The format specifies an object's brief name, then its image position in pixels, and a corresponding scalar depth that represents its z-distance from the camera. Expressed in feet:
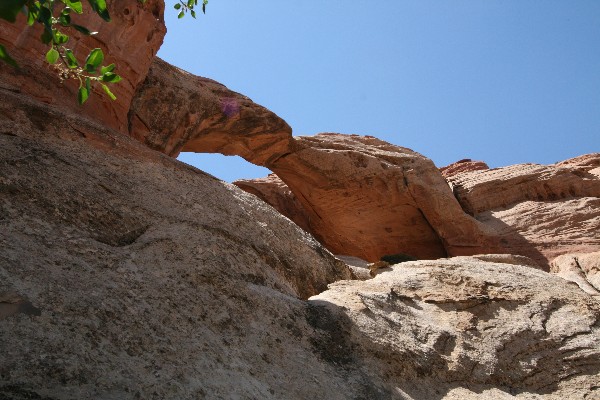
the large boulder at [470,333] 22.36
